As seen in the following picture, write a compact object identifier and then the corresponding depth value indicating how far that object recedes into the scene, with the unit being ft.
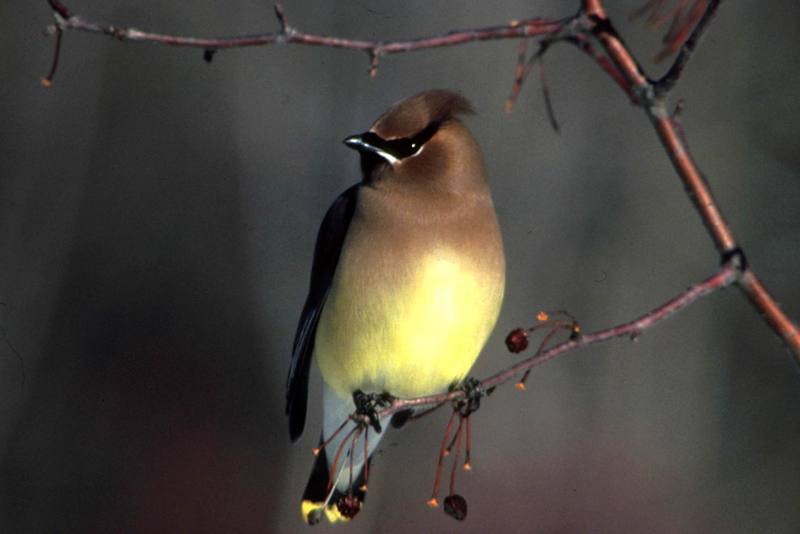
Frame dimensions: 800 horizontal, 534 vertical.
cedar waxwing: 11.57
